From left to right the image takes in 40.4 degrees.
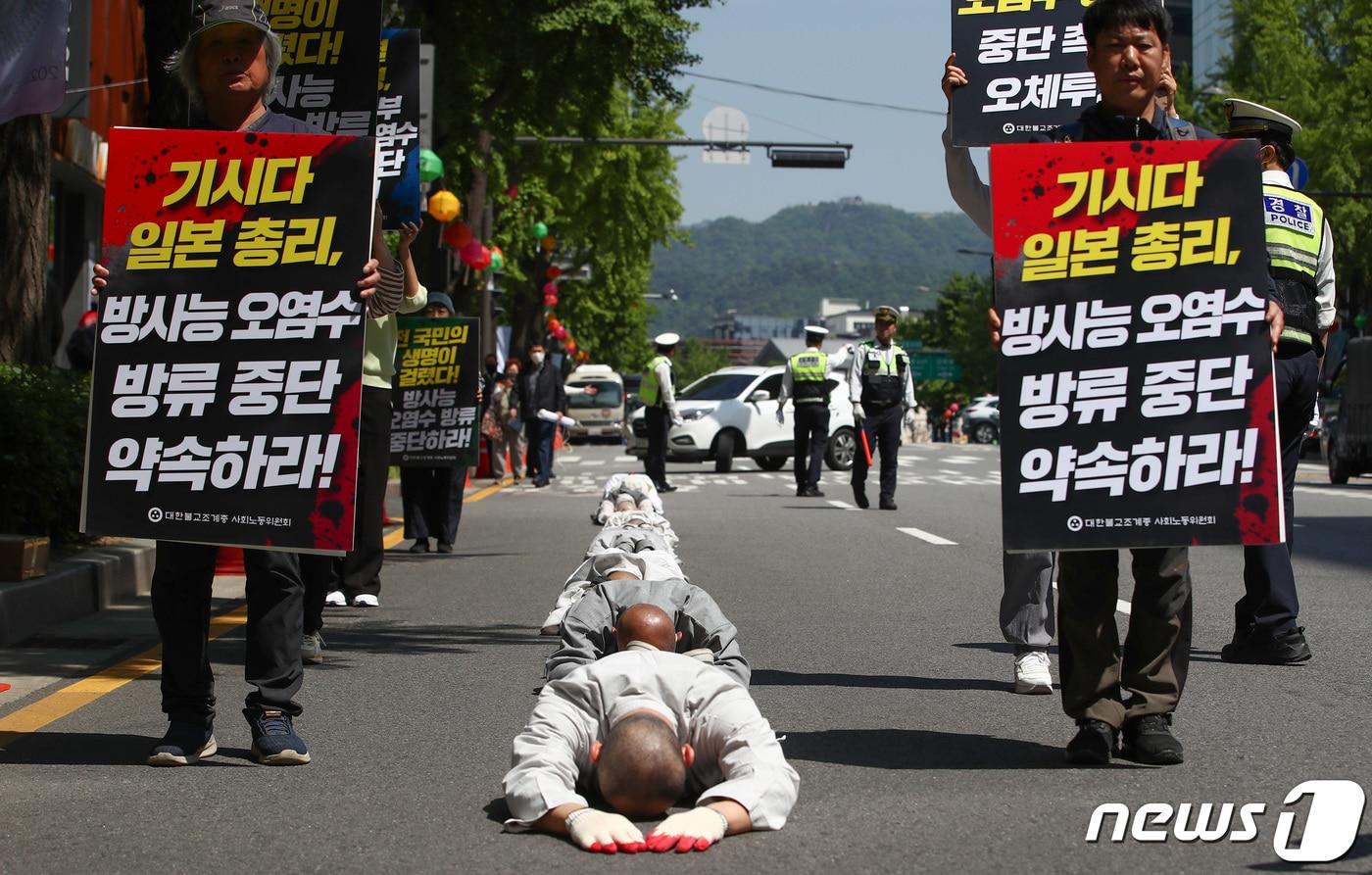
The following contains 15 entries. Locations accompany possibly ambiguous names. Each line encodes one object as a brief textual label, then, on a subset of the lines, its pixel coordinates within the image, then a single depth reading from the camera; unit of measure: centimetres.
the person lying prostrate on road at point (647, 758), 437
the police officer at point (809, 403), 2108
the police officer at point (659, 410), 2198
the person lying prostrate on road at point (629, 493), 1016
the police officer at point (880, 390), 1800
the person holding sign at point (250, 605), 542
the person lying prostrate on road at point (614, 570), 770
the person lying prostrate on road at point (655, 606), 558
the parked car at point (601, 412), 6325
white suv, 3072
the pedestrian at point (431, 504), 1320
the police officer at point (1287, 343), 745
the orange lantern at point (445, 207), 2009
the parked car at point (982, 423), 7331
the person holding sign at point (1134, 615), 527
